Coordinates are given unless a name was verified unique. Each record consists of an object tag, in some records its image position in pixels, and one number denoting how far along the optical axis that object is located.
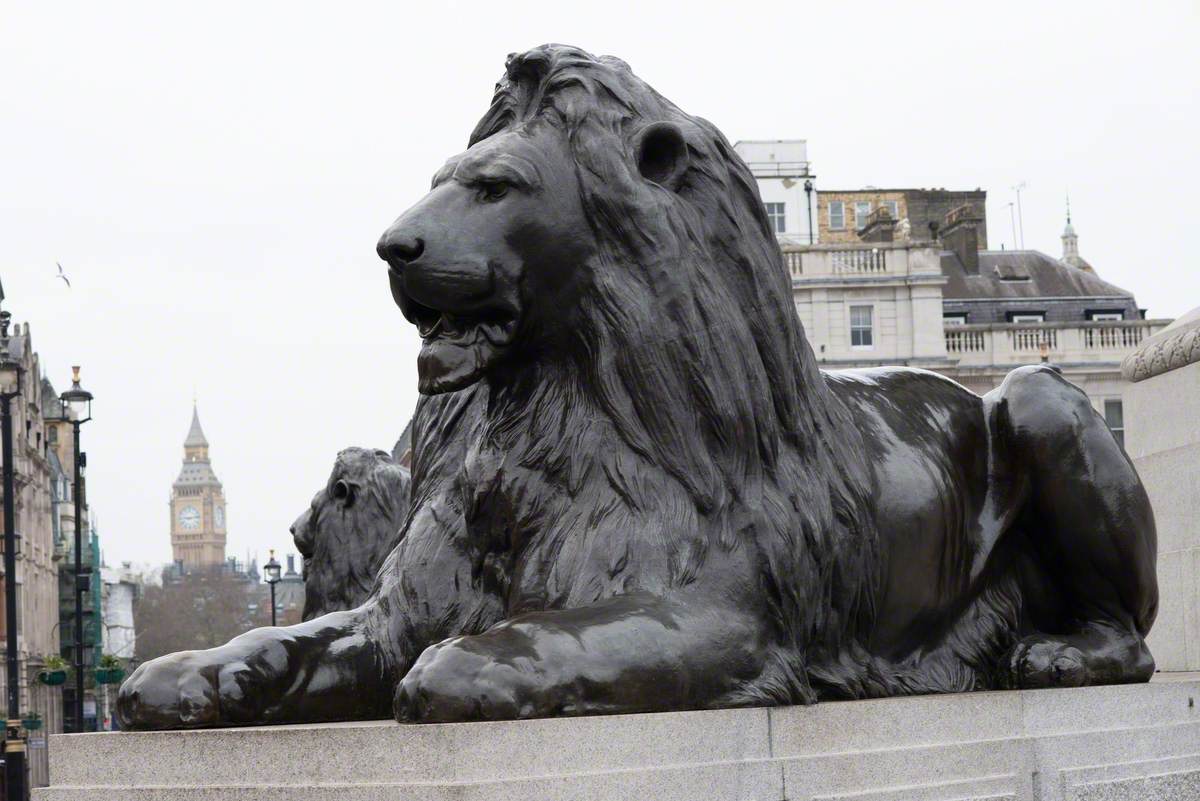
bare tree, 115.25
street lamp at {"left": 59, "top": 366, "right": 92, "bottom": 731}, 28.89
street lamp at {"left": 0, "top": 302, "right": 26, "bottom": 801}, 23.31
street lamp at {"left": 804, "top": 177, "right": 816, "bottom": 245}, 60.12
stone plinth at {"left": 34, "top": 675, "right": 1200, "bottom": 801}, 4.07
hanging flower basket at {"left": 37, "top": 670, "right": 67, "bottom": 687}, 33.84
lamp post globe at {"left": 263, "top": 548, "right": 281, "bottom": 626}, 36.16
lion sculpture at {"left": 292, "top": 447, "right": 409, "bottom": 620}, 8.90
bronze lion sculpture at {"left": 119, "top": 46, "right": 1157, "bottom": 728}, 4.73
